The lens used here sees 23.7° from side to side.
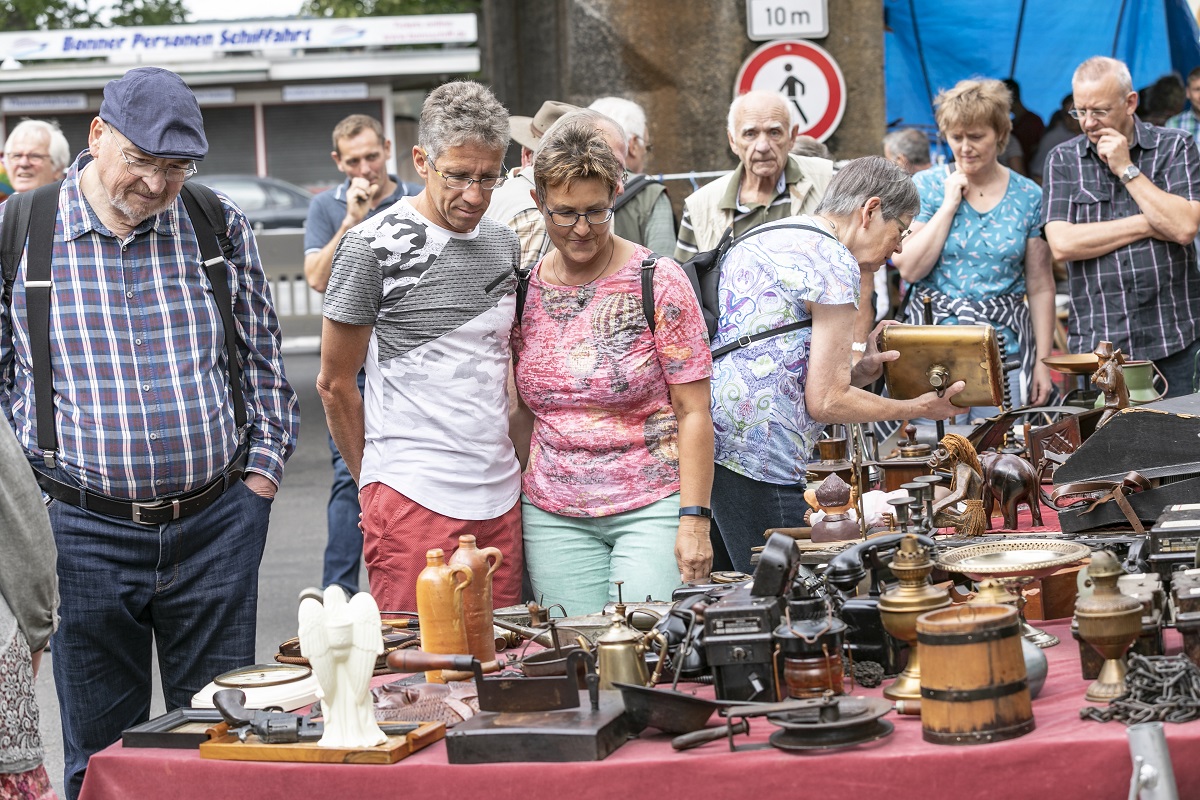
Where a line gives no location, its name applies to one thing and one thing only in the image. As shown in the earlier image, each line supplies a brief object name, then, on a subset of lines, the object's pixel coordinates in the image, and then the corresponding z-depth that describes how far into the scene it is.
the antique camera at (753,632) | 4.48
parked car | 36.58
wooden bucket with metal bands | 4.05
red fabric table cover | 3.97
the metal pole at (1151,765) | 3.79
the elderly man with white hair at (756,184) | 9.89
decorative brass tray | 4.97
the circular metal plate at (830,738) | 4.10
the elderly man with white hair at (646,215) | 9.41
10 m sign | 14.48
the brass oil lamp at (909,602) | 4.39
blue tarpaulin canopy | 16.50
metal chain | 4.05
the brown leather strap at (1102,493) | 5.87
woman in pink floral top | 6.15
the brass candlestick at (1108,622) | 4.22
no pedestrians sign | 14.51
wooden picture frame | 4.67
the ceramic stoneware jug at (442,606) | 4.91
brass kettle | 4.70
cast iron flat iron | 4.39
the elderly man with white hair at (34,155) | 12.64
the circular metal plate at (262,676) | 5.01
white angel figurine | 4.38
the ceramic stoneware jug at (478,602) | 4.99
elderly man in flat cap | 6.02
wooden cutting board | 4.32
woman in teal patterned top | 10.17
